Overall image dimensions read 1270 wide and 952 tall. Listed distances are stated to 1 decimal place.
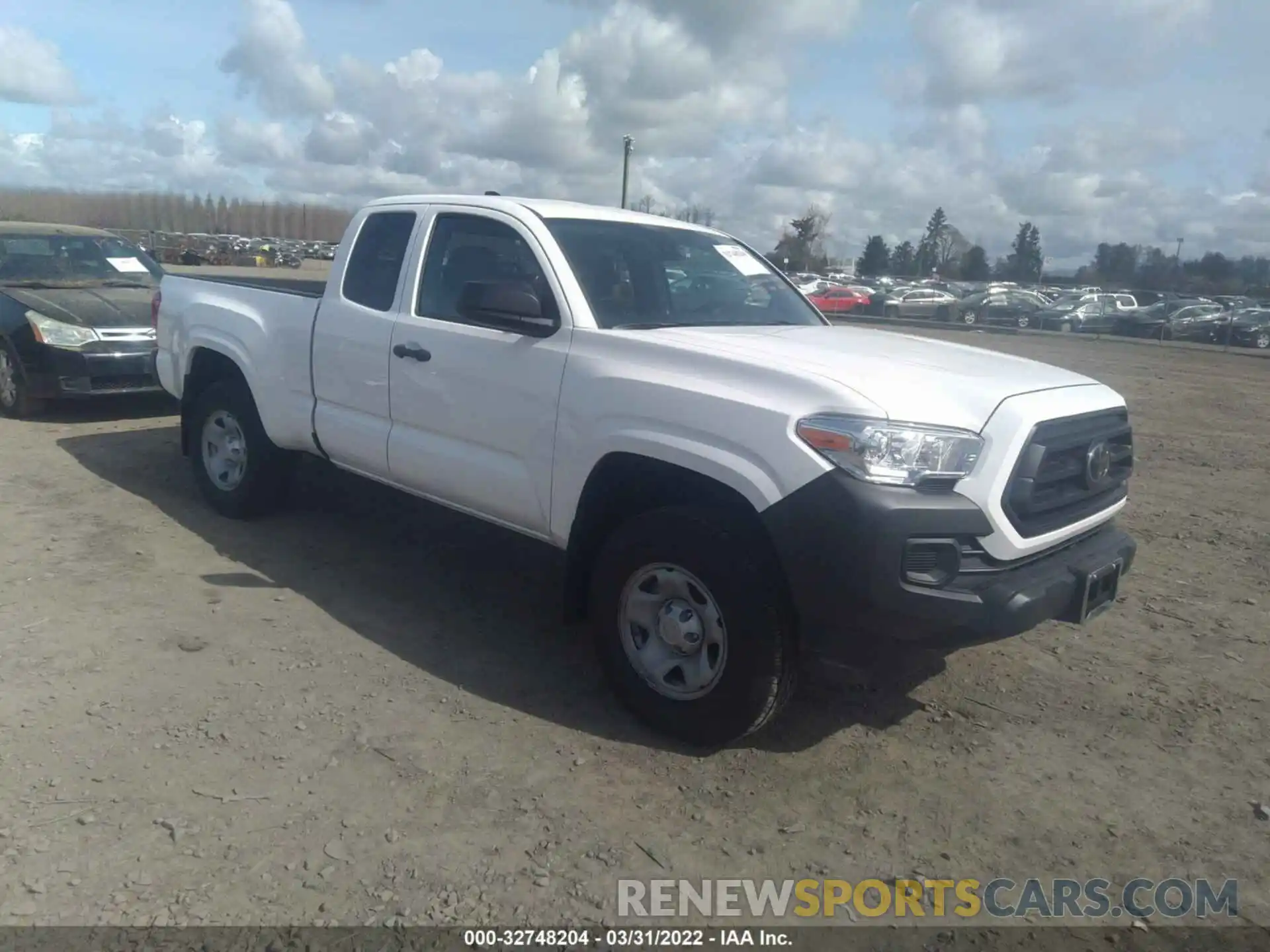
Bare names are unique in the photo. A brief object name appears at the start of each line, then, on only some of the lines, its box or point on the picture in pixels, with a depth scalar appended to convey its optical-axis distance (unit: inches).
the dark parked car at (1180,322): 1309.1
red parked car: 1469.0
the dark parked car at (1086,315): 1424.7
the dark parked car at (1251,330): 1270.9
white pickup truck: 126.3
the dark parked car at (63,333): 335.6
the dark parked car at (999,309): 1501.0
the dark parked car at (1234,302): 1421.8
